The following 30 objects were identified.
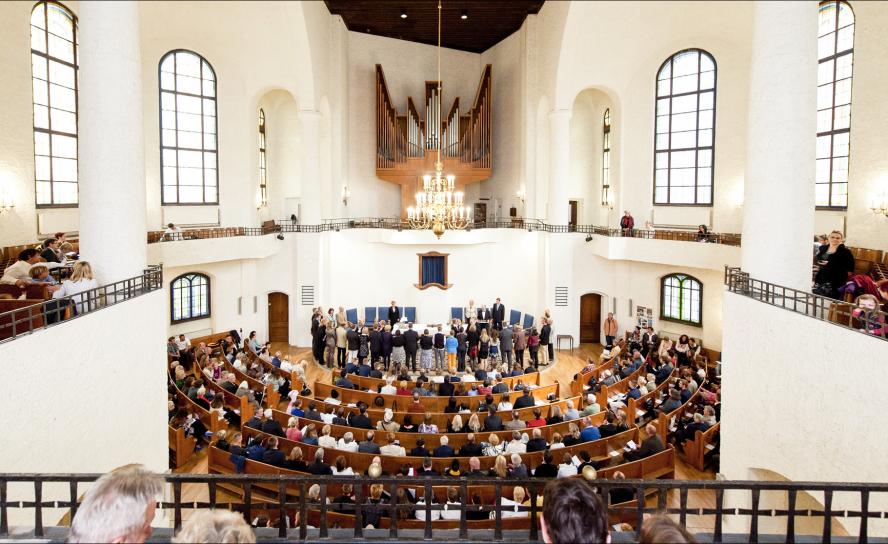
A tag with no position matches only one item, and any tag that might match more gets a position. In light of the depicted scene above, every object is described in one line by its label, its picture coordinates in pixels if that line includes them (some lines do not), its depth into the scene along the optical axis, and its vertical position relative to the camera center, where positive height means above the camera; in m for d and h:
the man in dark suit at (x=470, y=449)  8.95 -3.33
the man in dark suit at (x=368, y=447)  8.98 -3.32
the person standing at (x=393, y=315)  18.36 -2.64
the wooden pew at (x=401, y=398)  11.75 -3.45
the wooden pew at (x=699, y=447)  10.31 -3.81
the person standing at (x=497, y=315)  18.30 -2.59
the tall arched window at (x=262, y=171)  20.28 +2.08
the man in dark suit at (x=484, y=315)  19.00 -2.73
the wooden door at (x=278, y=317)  20.00 -2.98
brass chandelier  11.77 +0.59
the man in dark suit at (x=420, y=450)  8.69 -3.26
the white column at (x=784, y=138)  8.22 +1.38
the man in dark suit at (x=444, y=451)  8.74 -3.28
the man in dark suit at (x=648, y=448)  9.12 -3.39
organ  21.12 +3.31
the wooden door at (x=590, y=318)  20.34 -2.97
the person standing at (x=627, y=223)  18.19 +0.33
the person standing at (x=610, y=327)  19.11 -3.07
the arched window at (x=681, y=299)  17.67 -2.01
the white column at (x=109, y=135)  8.20 +1.33
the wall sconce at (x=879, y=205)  11.12 +0.59
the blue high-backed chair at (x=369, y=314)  20.77 -2.95
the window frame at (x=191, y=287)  17.22 -1.72
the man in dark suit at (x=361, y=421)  10.03 -3.27
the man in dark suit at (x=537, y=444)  8.94 -3.23
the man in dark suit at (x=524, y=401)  11.19 -3.24
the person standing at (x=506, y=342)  15.88 -2.98
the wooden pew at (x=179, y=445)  10.38 -3.87
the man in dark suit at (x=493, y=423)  10.02 -3.26
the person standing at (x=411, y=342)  15.59 -2.95
